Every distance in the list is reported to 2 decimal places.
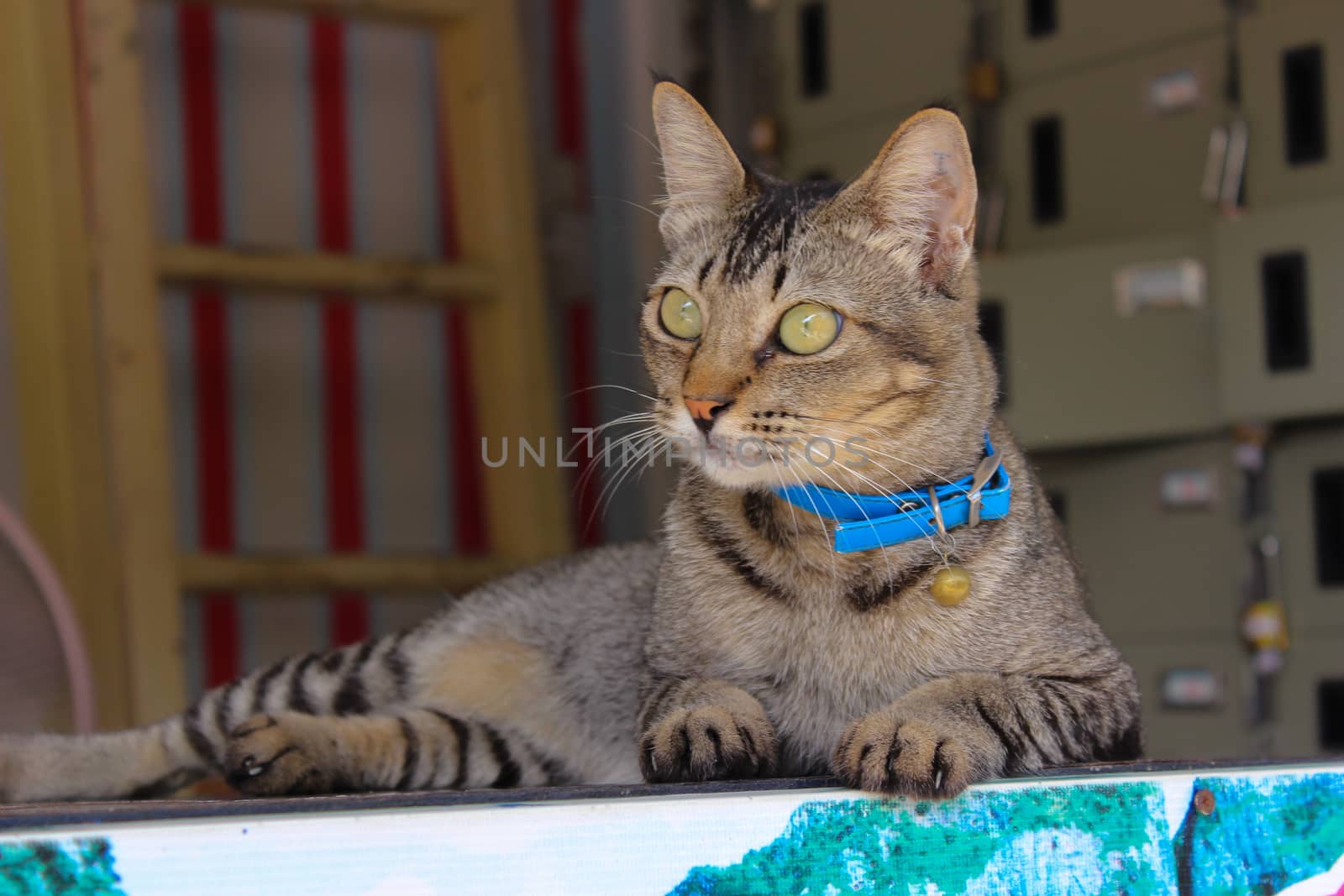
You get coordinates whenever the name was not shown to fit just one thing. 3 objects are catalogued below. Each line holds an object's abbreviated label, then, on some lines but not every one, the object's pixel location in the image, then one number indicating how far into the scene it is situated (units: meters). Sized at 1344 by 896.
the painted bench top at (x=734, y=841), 0.85
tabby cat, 0.95
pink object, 1.14
